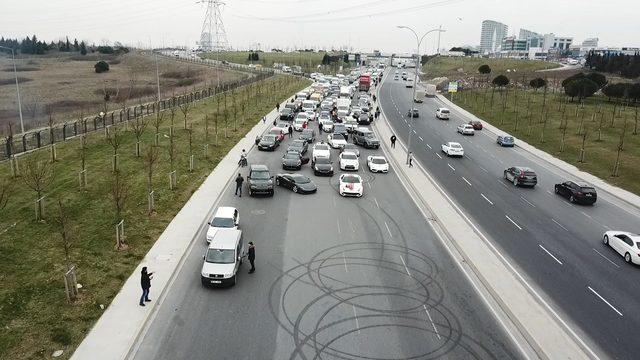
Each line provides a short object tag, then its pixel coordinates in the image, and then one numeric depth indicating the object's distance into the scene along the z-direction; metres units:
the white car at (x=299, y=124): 59.00
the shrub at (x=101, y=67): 116.38
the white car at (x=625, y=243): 23.09
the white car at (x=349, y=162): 39.72
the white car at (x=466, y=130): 60.97
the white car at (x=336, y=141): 48.56
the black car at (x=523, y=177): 36.81
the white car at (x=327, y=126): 57.88
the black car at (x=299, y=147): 42.09
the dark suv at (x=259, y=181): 31.16
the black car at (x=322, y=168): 37.75
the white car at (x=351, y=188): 32.03
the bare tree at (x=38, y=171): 30.03
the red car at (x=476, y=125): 66.44
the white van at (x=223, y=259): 18.84
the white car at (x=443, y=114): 73.62
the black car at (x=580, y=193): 32.62
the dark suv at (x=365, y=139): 49.68
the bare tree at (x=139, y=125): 38.31
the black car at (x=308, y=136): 50.69
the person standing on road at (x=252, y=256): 20.34
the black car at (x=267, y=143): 46.03
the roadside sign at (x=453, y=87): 102.56
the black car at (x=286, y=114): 64.06
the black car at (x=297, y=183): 32.50
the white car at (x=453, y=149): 47.12
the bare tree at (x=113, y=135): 33.41
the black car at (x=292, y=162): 39.12
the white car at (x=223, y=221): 23.16
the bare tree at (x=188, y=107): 62.47
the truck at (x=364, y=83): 109.04
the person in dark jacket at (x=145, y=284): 16.97
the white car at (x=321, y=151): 40.90
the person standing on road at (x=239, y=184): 31.09
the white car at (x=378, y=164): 39.50
